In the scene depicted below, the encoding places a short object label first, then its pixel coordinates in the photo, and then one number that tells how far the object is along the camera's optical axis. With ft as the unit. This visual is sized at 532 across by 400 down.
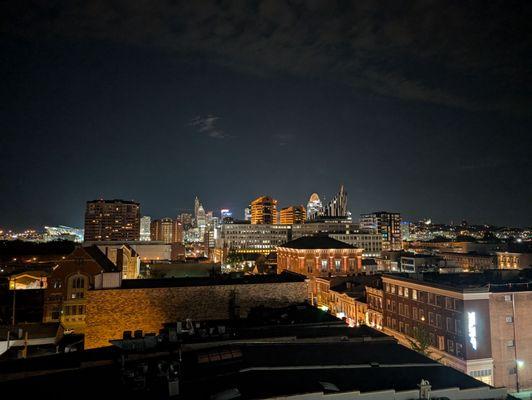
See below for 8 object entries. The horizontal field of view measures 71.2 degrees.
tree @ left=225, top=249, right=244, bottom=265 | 435.12
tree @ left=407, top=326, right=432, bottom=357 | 128.33
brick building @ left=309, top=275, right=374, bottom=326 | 205.05
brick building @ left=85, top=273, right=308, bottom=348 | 94.27
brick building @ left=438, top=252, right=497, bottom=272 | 398.42
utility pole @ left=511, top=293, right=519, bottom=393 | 125.24
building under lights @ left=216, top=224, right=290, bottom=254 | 634.64
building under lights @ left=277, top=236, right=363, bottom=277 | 293.64
